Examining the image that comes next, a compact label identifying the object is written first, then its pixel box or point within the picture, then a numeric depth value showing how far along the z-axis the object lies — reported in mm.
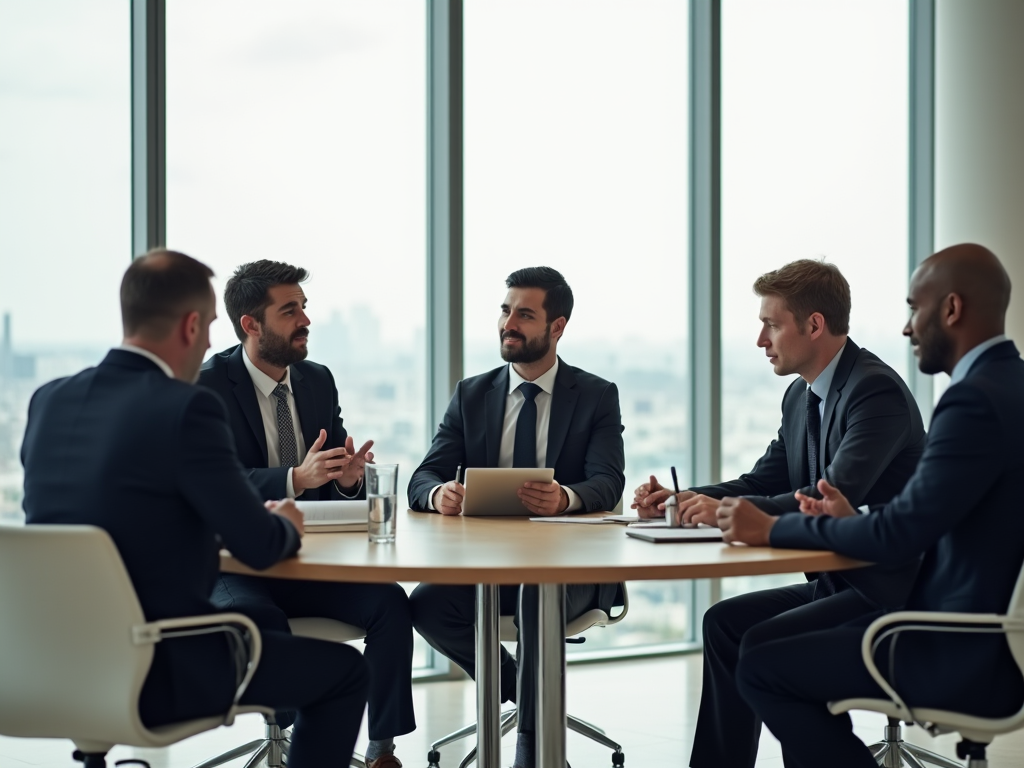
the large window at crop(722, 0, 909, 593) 6125
